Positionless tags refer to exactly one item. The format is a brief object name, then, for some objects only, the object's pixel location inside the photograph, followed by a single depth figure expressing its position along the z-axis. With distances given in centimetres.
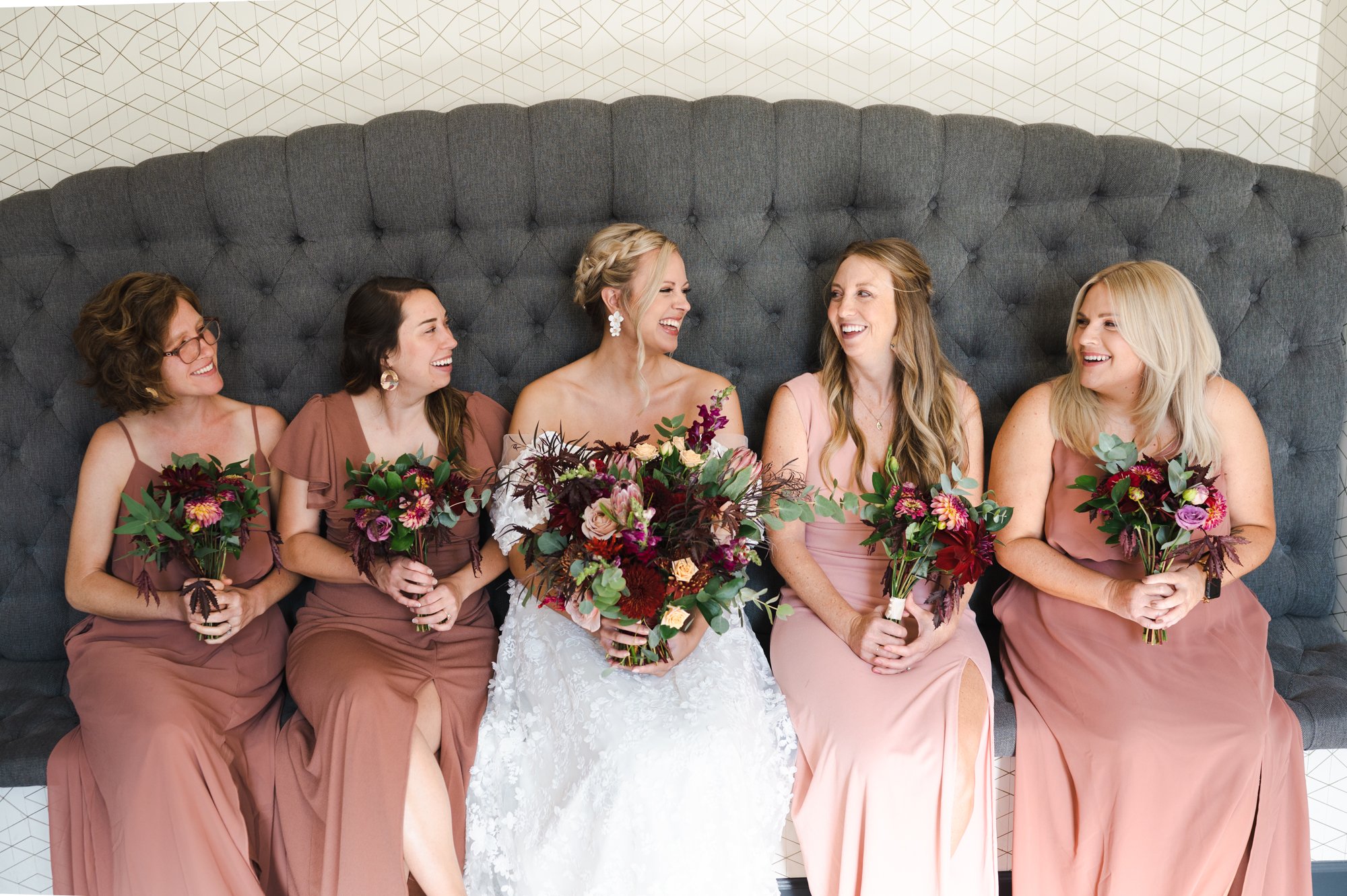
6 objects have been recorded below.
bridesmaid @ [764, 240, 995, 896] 218
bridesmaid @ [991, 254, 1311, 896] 221
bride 204
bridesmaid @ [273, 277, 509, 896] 218
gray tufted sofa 296
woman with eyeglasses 217
